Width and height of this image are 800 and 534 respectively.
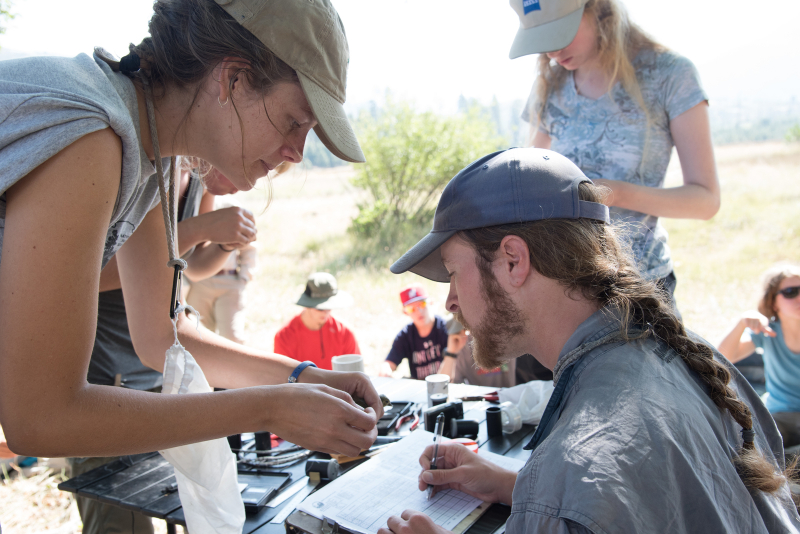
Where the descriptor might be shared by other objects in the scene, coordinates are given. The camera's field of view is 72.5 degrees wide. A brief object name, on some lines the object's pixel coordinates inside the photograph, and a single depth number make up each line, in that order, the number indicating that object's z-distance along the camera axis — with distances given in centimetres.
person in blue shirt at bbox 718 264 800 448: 318
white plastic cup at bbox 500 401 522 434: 199
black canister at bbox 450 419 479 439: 191
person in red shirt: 438
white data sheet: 140
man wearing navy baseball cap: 92
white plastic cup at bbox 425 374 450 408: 226
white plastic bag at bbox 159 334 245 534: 145
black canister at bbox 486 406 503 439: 196
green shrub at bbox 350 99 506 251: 1257
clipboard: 137
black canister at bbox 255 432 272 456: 194
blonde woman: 229
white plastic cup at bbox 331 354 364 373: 217
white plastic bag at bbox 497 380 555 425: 203
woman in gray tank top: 93
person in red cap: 436
